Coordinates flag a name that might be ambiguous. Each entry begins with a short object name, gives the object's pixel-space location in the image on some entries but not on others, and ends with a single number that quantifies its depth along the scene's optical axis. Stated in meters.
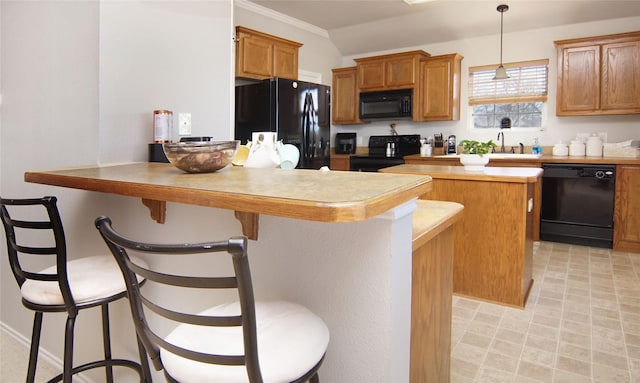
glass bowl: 1.44
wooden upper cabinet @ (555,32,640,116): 4.38
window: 5.21
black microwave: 5.64
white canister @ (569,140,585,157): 4.72
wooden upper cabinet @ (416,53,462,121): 5.40
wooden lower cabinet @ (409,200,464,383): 1.35
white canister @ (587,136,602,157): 4.62
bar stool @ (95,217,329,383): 0.74
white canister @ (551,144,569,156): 4.83
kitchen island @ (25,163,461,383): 0.97
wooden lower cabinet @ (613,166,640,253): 4.12
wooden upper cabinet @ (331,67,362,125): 6.17
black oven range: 5.62
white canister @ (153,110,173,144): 1.99
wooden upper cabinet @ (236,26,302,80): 4.61
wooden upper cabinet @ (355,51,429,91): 5.57
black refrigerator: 4.23
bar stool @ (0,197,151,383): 1.34
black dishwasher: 4.24
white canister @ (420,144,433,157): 5.65
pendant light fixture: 4.62
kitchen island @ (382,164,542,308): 2.85
